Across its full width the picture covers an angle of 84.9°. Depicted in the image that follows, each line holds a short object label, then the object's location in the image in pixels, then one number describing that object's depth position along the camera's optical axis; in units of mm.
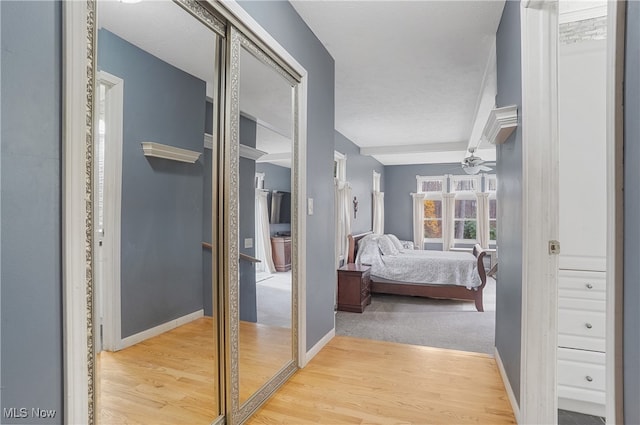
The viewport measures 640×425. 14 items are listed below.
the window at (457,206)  8445
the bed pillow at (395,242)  6634
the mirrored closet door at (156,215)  1199
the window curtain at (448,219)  8703
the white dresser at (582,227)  2096
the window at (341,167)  5789
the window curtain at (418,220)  8930
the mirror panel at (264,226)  1973
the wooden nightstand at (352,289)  4797
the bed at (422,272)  5215
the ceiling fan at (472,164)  5441
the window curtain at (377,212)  7950
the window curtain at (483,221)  8320
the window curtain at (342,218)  5270
